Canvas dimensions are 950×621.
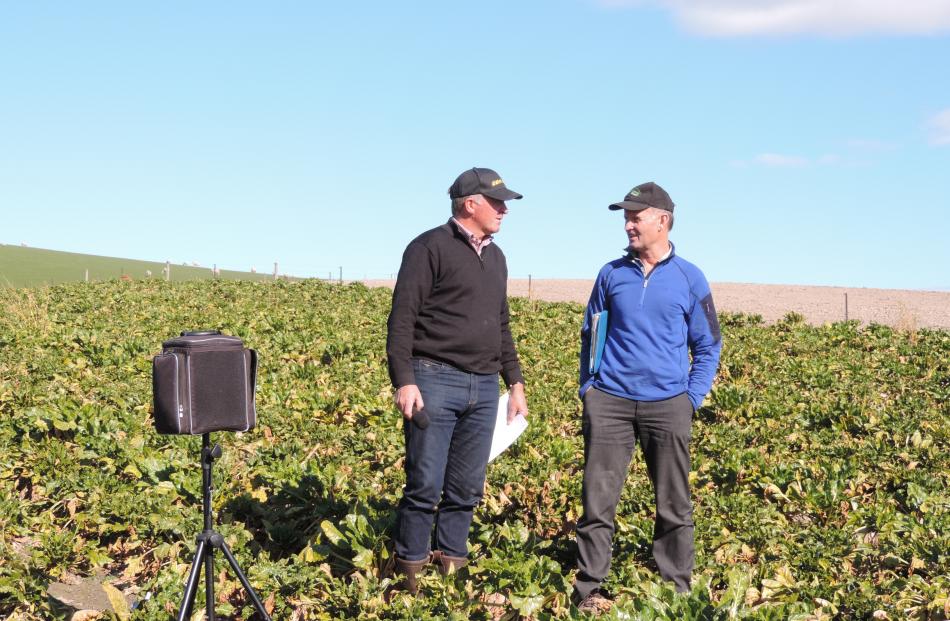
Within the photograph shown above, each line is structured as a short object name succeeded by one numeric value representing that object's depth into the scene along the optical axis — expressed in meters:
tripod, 4.50
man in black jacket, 4.82
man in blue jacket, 4.94
